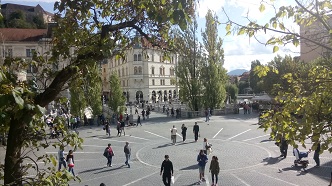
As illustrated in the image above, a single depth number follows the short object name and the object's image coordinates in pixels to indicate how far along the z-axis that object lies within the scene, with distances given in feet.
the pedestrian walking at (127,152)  52.70
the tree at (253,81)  288.88
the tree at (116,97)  119.75
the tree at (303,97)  17.11
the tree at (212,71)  134.41
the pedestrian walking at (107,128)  86.17
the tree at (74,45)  9.87
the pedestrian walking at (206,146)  58.03
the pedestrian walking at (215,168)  41.32
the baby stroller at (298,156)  49.76
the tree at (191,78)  133.49
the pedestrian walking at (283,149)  55.88
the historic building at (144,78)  234.38
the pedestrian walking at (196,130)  73.92
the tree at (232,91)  218.05
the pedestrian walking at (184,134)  74.04
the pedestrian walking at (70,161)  46.32
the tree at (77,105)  105.70
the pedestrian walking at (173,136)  70.80
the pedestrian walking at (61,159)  49.55
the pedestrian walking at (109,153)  52.31
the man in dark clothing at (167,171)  40.34
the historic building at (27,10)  297.33
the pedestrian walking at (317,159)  49.22
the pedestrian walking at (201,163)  43.06
